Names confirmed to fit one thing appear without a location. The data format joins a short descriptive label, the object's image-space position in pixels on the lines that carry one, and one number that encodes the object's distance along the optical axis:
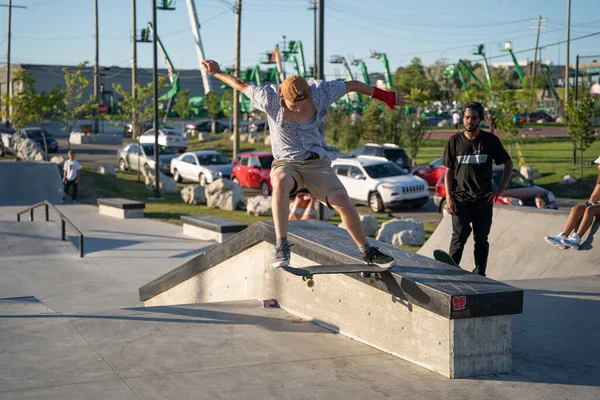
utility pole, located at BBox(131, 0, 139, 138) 48.91
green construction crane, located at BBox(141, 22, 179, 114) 67.44
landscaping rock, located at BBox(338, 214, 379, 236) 18.55
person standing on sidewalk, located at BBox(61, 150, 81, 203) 24.61
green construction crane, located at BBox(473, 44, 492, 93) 84.80
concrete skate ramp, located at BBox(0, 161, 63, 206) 25.64
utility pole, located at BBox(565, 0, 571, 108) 42.53
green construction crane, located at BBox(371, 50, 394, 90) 87.44
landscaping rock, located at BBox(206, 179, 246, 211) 24.28
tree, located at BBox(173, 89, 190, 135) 66.56
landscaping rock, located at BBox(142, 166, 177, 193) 29.17
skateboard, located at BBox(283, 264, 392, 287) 5.49
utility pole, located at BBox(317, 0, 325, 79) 16.16
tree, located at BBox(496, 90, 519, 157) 31.98
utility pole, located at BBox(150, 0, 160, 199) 25.09
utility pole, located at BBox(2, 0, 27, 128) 56.28
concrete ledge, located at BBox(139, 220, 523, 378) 4.95
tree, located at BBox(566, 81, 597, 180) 29.98
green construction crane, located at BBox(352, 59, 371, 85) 91.31
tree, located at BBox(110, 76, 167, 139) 38.25
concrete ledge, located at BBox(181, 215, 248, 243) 16.30
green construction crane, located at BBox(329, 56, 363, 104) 84.62
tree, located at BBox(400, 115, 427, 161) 38.19
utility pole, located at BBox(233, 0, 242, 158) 40.59
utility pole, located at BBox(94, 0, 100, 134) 59.01
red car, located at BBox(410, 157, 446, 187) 30.42
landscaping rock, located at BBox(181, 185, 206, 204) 25.67
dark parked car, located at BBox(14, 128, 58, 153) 49.00
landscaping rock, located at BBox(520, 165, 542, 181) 31.52
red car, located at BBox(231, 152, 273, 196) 29.36
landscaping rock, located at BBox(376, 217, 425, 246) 16.77
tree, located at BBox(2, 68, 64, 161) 35.91
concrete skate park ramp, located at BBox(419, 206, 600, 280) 9.38
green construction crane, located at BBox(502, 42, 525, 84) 87.81
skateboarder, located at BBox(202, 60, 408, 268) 5.74
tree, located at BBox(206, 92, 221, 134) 69.31
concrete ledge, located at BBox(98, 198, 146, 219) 20.58
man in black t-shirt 7.54
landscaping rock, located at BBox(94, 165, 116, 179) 33.88
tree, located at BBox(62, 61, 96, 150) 37.00
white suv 24.20
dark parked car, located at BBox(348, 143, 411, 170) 33.03
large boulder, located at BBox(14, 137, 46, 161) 39.02
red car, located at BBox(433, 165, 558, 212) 19.84
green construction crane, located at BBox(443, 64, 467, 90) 89.63
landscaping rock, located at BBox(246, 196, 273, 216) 22.22
